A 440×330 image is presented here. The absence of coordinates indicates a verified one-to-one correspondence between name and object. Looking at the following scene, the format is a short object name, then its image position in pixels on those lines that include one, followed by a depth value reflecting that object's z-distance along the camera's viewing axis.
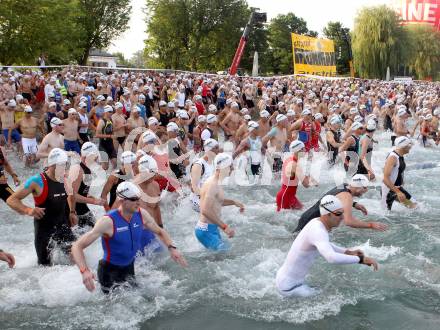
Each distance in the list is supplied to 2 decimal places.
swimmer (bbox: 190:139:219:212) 6.63
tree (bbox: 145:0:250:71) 56.81
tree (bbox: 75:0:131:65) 53.12
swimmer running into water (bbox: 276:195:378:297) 4.23
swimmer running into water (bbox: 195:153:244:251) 5.82
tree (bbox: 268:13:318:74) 73.56
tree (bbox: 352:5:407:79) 46.25
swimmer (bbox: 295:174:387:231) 5.48
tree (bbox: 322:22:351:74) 72.50
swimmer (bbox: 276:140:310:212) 7.20
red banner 75.88
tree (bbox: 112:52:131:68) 105.95
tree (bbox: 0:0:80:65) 33.12
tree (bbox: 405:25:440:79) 58.12
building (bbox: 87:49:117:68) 78.20
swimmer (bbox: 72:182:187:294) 4.23
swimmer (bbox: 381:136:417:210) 7.18
